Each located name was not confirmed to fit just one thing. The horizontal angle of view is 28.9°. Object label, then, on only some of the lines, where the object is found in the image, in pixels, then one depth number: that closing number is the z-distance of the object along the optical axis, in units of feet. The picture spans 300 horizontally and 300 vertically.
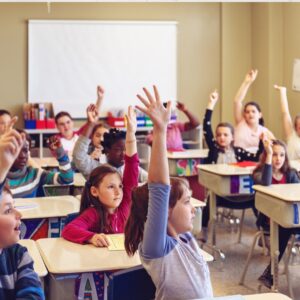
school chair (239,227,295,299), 12.83
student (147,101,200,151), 22.24
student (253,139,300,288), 13.30
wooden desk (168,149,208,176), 20.67
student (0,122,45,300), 5.41
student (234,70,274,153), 19.85
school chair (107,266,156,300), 6.64
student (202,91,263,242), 18.47
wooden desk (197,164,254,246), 15.80
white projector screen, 28.02
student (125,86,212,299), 5.94
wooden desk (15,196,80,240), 10.90
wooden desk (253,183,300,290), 11.95
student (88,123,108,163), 15.83
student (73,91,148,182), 12.46
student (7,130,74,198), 12.54
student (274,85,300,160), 19.45
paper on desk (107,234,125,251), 8.55
